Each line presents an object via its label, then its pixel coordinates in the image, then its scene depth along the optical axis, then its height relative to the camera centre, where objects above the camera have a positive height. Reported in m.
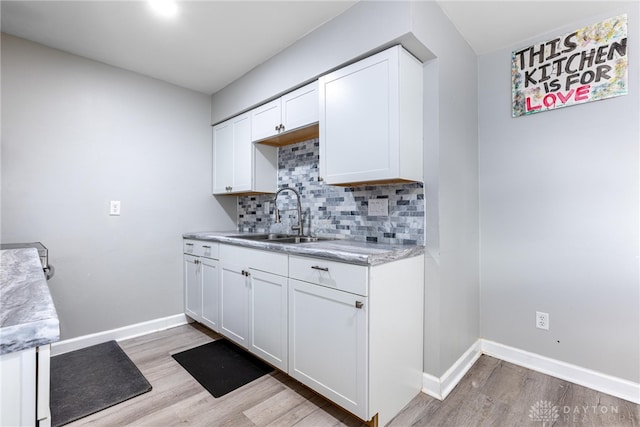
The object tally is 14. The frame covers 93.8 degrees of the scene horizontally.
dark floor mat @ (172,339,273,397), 1.91 -1.06
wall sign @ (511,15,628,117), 1.78 +0.93
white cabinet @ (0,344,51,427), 0.50 -0.30
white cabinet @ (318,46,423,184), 1.67 +0.57
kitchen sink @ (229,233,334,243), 2.41 -0.19
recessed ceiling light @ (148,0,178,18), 1.82 +1.29
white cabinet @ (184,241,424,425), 1.45 -0.61
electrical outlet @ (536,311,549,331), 2.04 -0.73
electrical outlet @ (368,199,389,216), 2.02 +0.05
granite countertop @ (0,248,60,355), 0.52 -0.19
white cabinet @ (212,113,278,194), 2.75 +0.52
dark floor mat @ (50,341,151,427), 1.68 -1.06
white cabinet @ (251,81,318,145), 2.15 +0.80
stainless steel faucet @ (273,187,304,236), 2.53 -0.03
